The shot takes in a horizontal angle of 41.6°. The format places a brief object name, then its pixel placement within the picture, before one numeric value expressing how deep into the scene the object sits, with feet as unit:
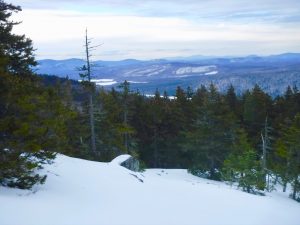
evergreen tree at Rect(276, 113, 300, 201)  104.35
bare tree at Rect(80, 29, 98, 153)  96.30
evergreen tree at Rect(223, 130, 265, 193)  89.51
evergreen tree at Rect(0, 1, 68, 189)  37.17
